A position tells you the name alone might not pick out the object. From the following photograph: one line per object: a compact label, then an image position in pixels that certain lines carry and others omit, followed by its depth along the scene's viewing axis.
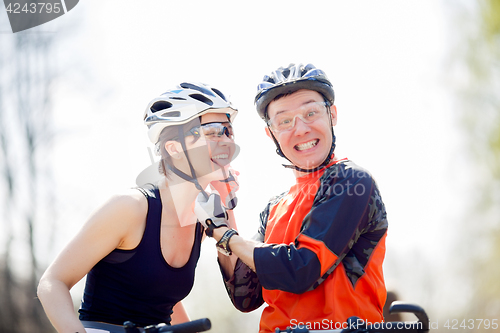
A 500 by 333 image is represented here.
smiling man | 2.78
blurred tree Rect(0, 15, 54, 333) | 12.42
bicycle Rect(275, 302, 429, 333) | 2.46
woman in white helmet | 3.06
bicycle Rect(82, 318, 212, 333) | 2.37
